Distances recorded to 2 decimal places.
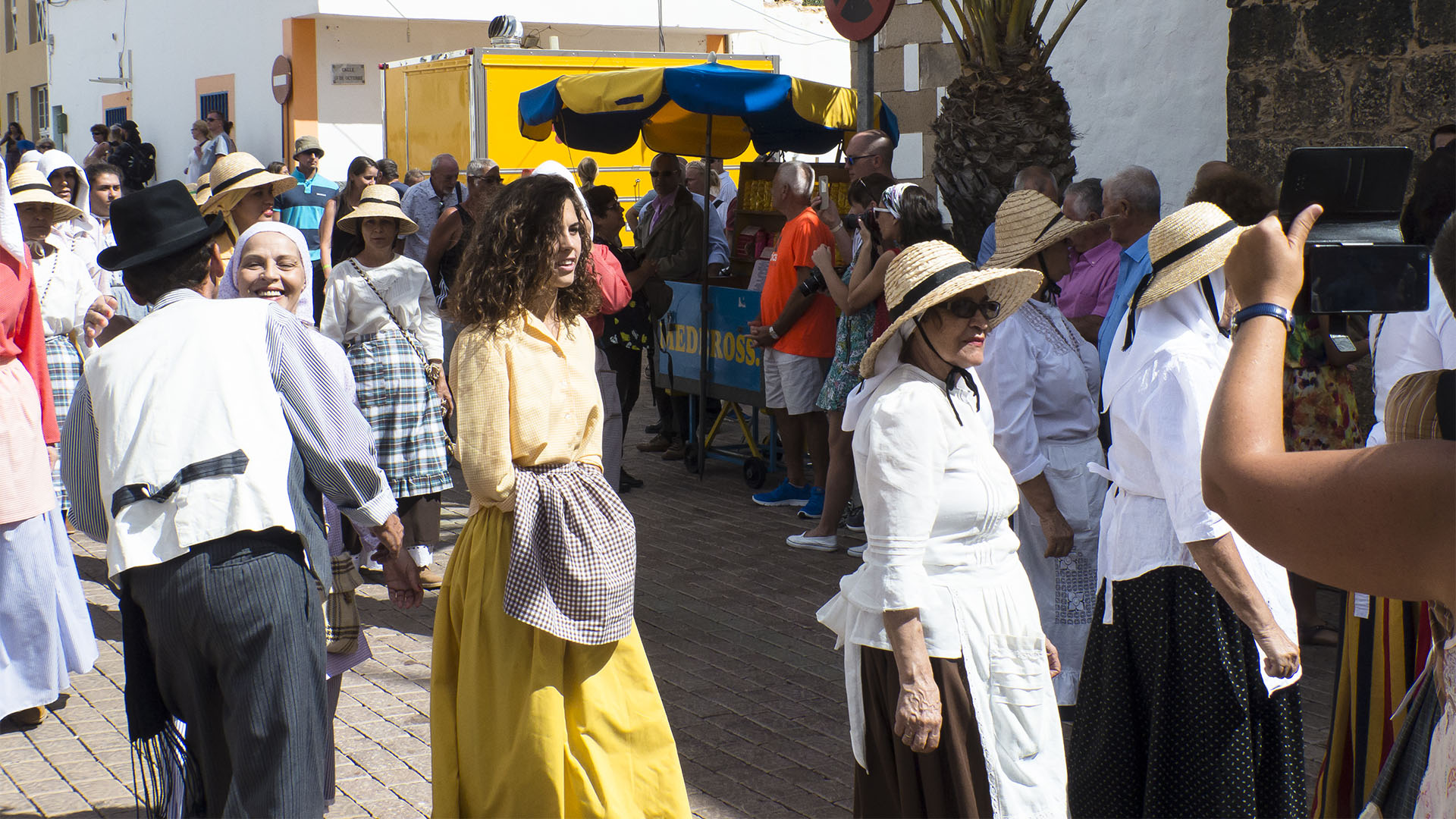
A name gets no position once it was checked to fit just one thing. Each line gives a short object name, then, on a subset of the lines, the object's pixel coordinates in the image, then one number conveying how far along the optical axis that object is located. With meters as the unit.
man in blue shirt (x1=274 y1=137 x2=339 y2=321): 10.61
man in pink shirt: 6.63
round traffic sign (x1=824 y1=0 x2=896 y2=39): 8.27
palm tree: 7.55
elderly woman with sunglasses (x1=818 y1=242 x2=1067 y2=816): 3.02
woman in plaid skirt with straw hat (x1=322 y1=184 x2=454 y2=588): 6.41
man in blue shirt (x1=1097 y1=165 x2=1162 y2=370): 5.72
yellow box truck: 16.75
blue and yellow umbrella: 9.21
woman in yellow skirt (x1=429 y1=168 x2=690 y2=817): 3.50
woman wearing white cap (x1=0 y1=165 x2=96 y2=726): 4.91
